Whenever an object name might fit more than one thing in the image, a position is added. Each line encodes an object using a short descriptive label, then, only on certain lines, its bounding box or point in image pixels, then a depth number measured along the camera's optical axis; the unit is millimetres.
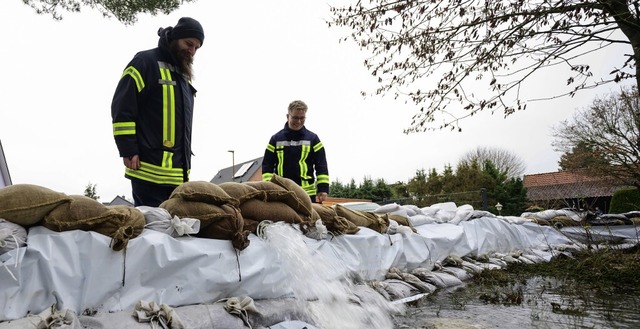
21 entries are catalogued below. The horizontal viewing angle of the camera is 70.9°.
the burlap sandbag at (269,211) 2400
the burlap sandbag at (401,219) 3945
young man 4383
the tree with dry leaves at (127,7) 6184
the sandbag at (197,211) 2100
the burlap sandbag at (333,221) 2900
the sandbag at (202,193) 2135
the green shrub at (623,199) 13102
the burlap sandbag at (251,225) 2357
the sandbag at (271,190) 2514
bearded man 2451
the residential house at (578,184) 17327
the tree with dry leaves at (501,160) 30359
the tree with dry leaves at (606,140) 14961
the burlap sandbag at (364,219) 3238
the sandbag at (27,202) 1655
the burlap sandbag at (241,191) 2369
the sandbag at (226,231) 2117
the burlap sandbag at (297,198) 2633
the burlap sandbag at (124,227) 1727
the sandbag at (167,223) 1954
